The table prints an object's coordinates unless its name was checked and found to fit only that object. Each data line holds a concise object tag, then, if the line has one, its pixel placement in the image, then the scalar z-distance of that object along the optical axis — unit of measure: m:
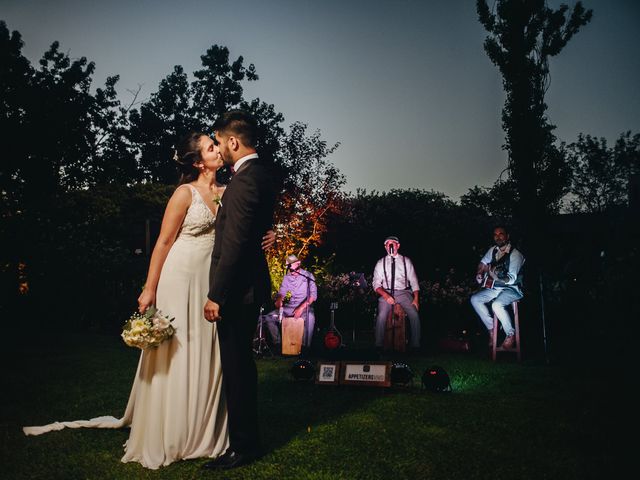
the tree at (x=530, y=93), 13.10
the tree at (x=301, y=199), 16.16
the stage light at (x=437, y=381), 6.05
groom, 3.29
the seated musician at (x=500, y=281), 8.88
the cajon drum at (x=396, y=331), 9.16
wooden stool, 8.60
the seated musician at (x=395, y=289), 9.27
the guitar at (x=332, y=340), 9.53
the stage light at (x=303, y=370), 6.68
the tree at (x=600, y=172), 38.94
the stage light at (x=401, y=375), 6.21
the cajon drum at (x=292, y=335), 9.33
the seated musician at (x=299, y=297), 9.49
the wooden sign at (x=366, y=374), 6.14
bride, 3.63
